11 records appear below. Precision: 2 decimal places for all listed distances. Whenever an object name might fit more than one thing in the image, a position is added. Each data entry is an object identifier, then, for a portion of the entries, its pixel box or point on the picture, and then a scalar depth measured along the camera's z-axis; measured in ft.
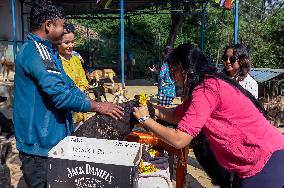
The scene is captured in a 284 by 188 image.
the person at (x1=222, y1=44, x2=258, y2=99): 8.14
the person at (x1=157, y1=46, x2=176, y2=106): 12.25
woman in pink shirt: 4.30
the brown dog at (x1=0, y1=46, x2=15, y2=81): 23.78
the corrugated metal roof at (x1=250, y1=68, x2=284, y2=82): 13.61
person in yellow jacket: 7.98
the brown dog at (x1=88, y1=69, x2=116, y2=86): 24.73
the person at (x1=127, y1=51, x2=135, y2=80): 33.85
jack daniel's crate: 3.72
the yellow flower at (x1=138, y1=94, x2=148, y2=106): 4.96
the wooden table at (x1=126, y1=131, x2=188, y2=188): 7.29
